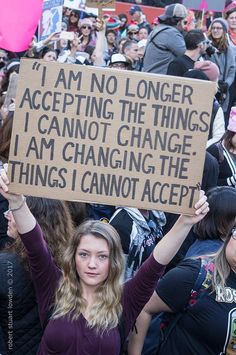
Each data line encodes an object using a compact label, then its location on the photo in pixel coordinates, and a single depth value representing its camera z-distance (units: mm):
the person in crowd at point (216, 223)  6210
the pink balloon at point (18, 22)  9038
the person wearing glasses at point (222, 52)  14953
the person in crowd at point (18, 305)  5212
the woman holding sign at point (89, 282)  4741
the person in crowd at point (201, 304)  5222
